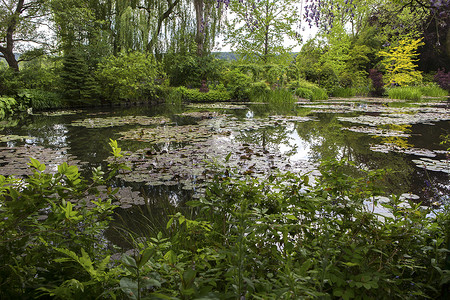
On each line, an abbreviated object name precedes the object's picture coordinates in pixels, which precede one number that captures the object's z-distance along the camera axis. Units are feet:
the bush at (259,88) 44.96
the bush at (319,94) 50.20
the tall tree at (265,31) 62.64
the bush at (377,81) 64.44
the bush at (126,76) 34.63
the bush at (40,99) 31.35
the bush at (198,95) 44.93
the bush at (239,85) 46.03
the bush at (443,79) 60.64
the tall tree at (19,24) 35.19
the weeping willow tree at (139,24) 38.55
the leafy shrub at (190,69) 47.73
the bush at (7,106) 26.99
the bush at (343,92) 61.77
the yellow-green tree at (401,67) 59.13
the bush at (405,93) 50.08
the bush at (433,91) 57.77
